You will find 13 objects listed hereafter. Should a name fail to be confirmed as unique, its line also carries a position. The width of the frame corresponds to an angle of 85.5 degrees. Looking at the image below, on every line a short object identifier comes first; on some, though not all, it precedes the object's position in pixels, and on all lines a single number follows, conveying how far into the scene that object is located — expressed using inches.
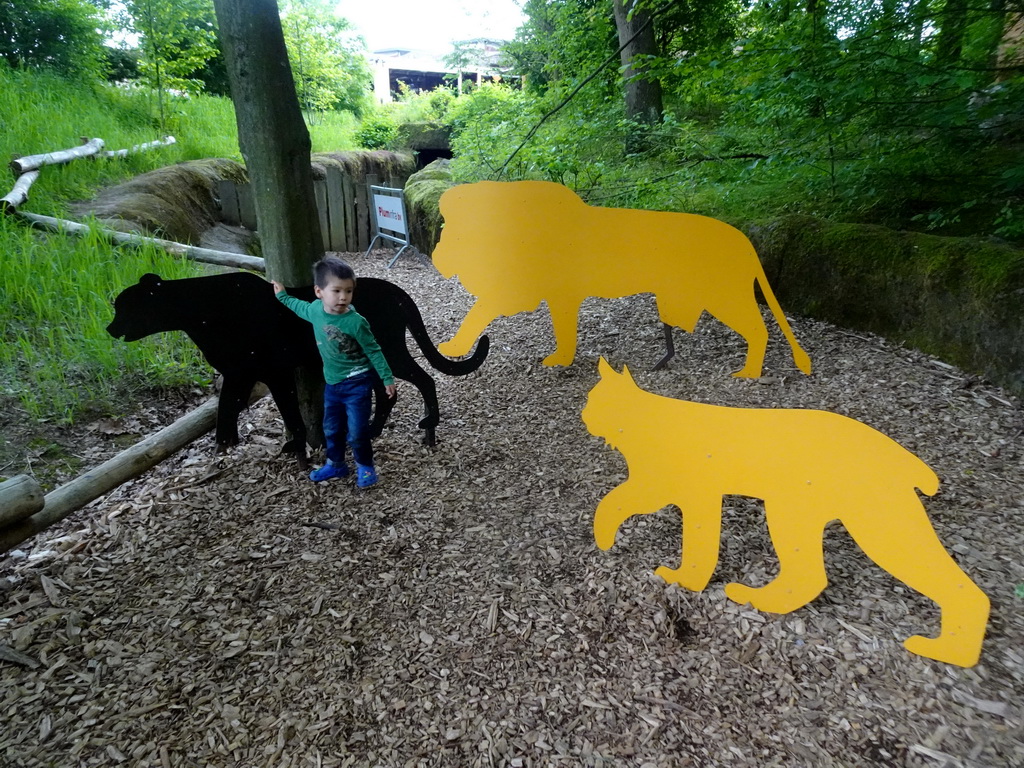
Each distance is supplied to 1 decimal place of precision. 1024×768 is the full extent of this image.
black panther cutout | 102.6
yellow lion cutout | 132.0
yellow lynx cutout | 65.2
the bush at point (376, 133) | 526.9
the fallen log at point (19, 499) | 80.5
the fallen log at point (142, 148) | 256.8
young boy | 97.7
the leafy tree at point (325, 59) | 450.3
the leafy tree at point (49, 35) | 320.8
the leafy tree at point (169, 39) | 347.6
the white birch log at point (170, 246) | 170.1
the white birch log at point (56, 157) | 200.8
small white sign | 297.7
